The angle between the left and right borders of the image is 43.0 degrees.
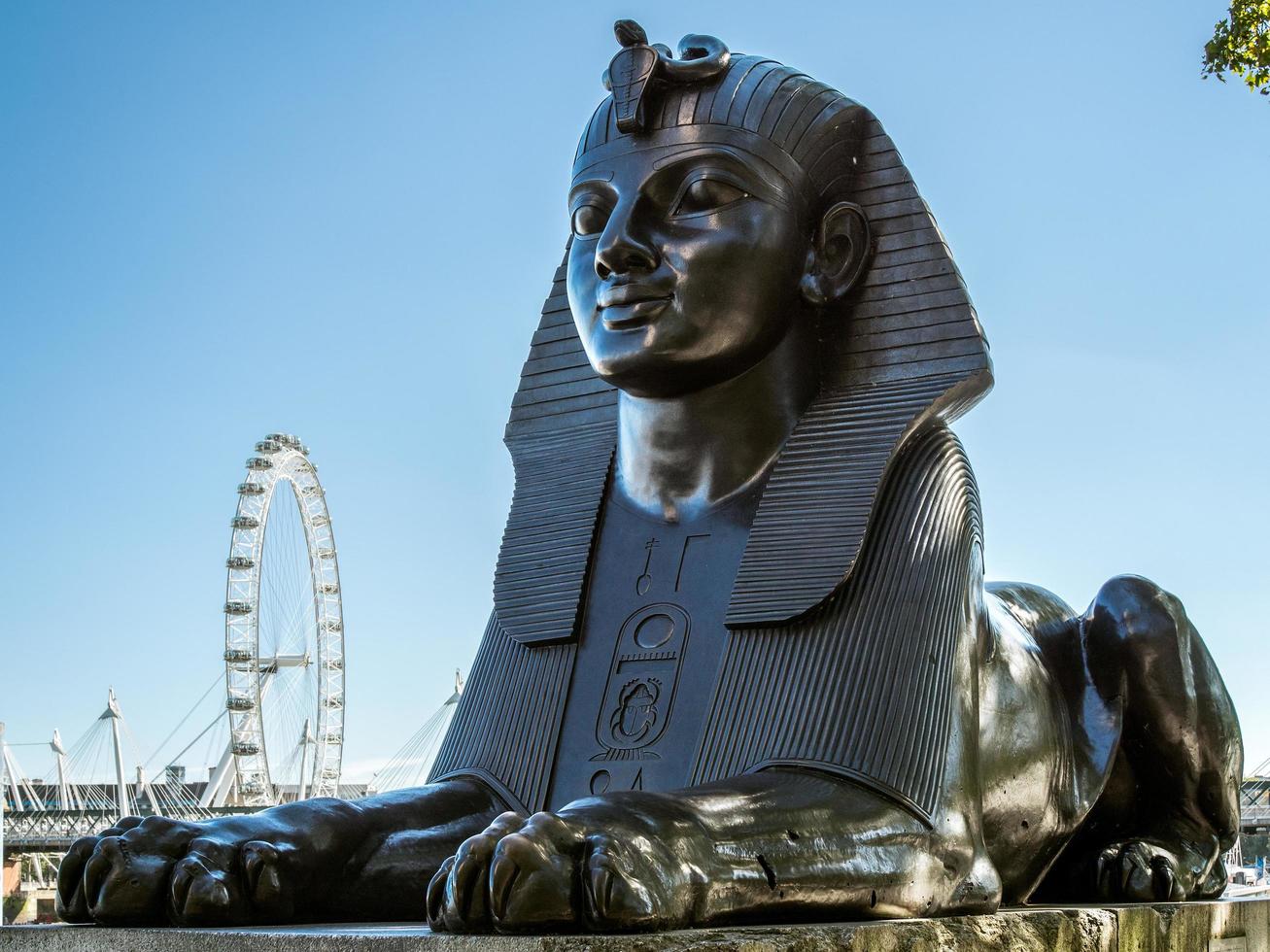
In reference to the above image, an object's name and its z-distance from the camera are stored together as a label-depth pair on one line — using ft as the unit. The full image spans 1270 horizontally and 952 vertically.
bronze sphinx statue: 11.65
